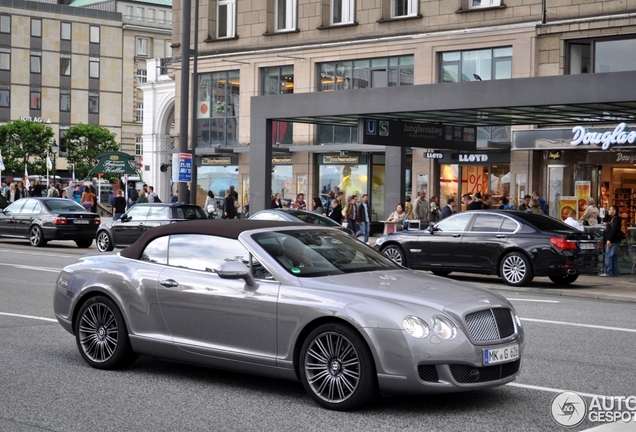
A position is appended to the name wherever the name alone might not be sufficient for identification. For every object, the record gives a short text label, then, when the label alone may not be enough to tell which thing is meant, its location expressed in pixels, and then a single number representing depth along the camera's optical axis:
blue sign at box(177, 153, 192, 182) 28.48
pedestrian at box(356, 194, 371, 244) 31.14
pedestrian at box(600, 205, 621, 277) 21.45
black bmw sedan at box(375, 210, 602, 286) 19.00
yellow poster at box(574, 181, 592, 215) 31.98
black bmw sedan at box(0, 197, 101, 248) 29.53
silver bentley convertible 7.23
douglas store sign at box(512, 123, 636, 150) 29.06
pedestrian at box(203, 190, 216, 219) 35.84
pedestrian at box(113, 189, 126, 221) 36.12
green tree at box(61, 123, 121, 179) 95.12
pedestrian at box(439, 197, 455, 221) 27.80
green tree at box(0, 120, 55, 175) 90.06
